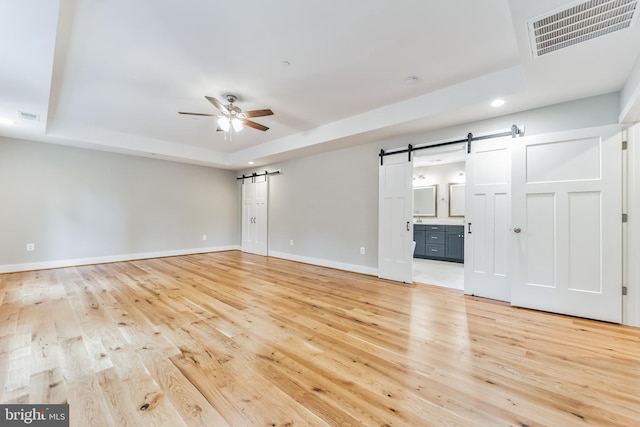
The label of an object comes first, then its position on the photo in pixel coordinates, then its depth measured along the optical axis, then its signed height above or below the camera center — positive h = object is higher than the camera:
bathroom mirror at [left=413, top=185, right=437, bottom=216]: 7.00 +0.41
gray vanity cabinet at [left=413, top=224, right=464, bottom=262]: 5.99 -0.63
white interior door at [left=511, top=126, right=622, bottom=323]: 2.71 -0.08
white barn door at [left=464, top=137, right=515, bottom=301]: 3.38 -0.04
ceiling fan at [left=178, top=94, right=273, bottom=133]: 3.42 +1.32
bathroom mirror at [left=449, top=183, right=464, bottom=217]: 6.46 +0.39
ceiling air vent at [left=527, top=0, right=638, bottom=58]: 1.68 +1.34
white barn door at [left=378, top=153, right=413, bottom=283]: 4.18 -0.07
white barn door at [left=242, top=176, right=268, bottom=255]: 6.80 -0.04
